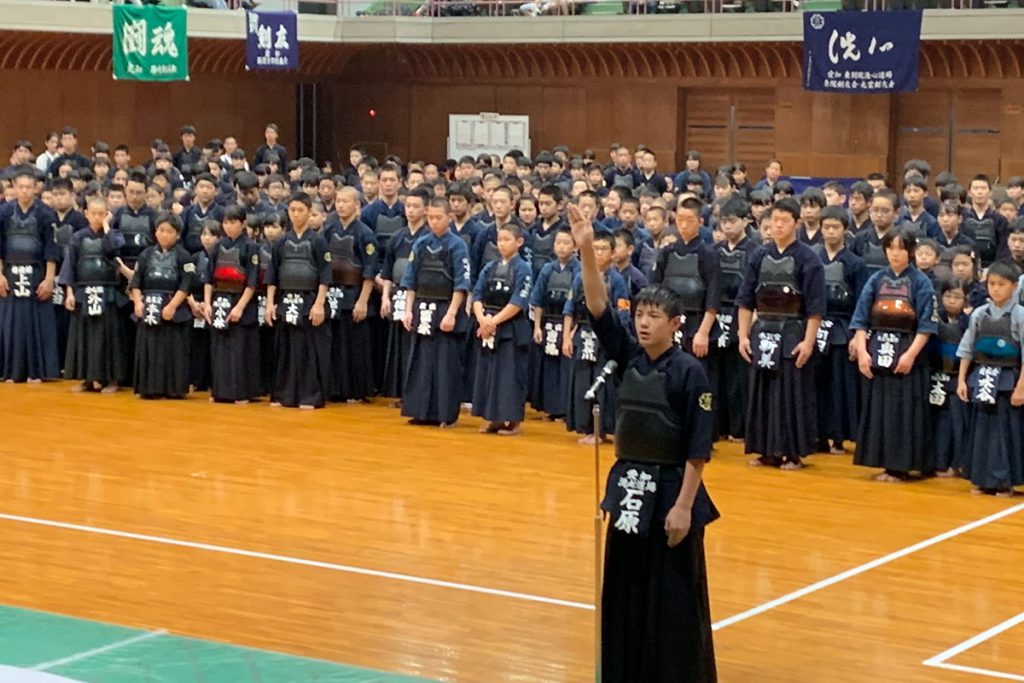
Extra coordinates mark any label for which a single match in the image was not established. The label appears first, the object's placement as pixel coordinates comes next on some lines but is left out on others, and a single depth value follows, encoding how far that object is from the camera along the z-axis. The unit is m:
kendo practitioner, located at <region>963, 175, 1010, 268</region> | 14.59
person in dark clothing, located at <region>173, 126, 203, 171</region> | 21.89
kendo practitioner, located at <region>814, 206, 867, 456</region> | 12.07
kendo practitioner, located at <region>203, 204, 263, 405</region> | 13.88
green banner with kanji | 21.69
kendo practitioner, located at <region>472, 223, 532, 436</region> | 12.70
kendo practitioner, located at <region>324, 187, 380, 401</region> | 14.01
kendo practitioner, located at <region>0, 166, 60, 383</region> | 14.77
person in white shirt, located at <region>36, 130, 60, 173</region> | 20.61
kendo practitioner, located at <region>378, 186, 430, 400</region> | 13.58
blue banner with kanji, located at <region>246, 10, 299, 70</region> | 23.67
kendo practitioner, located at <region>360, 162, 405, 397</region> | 14.25
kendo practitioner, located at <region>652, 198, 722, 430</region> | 12.12
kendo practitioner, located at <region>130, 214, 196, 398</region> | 14.02
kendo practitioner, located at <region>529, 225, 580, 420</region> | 12.48
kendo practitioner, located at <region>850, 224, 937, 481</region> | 11.18
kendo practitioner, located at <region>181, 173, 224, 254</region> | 14.70
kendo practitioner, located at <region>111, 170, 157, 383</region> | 14.42
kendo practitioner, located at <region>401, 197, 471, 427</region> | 12.91
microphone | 6.21
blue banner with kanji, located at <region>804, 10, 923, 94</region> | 21.05
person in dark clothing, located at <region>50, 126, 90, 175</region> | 20.08
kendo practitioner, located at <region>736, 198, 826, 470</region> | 11.45
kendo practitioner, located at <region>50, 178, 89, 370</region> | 14.80
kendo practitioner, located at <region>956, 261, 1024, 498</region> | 10.60
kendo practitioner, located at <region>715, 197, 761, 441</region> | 12.52
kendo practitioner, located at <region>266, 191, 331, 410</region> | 13.71
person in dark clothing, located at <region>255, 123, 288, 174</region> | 23.42
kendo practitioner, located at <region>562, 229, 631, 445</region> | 11.97
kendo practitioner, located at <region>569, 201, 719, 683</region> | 6.37
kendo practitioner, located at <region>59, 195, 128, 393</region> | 14.27
